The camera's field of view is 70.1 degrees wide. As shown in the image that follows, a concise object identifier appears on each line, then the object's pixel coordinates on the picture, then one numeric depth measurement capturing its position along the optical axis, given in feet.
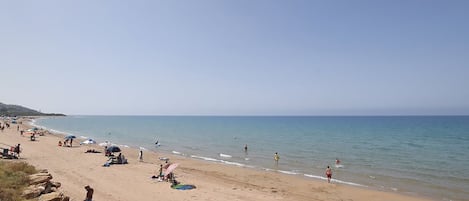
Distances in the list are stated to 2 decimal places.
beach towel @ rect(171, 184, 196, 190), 59.73
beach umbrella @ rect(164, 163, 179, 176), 65.92
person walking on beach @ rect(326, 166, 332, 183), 72.72
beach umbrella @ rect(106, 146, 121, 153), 103.65
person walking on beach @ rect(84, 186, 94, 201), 46.42
